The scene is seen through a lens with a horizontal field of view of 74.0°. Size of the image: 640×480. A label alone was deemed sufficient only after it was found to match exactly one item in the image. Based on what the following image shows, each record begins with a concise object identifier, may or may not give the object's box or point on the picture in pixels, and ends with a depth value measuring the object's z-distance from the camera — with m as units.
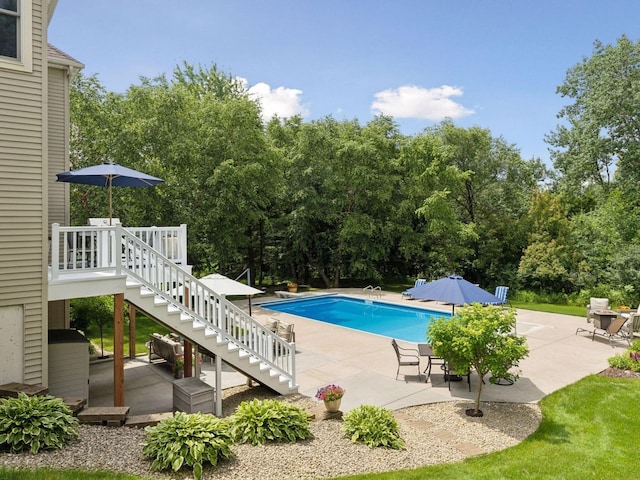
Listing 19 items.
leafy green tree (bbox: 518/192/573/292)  20.98
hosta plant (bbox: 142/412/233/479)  4.87
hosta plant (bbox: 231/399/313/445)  5.96
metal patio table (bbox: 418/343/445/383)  9.56
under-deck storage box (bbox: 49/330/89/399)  7.57
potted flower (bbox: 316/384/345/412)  7.06
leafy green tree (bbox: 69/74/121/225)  16.59
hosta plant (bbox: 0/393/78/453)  4.91
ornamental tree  7.07
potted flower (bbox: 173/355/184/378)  9.80
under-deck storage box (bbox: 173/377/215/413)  7.29
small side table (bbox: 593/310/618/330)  12.97
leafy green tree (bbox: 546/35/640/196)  20.42
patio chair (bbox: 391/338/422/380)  9.48
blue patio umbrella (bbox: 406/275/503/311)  9.41
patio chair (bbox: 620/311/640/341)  12.66
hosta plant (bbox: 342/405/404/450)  6.10
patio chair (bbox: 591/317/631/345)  12.38
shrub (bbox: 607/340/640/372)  10.20
